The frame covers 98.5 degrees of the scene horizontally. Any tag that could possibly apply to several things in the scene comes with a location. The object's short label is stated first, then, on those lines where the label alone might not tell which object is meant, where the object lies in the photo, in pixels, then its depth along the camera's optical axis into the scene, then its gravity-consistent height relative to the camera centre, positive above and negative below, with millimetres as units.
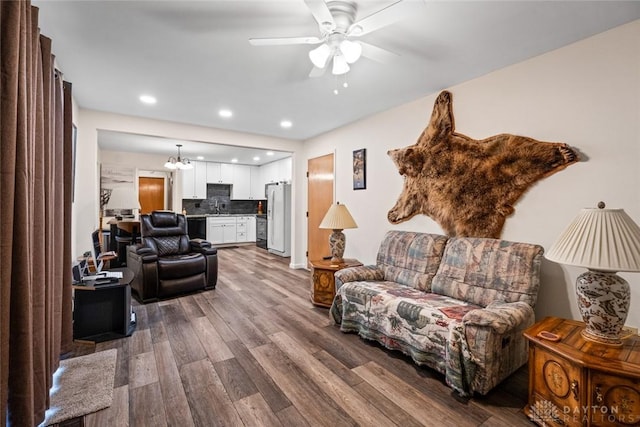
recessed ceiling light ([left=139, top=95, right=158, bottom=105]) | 3065 +1255
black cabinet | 2473 -951
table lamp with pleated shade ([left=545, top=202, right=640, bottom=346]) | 1364 -244
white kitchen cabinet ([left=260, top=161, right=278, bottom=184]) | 7430 +1067
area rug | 1623 -1182
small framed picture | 3871 +596
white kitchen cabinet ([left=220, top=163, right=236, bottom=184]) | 7781 +1066
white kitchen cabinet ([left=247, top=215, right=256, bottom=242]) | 8086 -528
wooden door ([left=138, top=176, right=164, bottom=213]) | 6910 +414
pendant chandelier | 5830 +976
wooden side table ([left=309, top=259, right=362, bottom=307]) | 3209 -842
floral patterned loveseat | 1732 -724
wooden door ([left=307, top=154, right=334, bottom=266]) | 4614 +176
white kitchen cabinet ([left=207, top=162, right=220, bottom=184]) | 7559 +1029
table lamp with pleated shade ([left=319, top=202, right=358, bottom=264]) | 3264 -172
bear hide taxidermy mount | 2297 +366
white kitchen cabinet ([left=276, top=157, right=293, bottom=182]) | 6805 +1040
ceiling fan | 1438 +1038
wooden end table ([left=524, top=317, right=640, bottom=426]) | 1266 -838
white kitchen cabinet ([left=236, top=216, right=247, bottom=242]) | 7895 -546
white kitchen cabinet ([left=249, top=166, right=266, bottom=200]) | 8305 +786
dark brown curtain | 1168 -37
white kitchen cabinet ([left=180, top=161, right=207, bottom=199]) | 7207 +757
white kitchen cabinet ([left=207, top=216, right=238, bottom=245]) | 7445 -545
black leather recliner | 3455 -669
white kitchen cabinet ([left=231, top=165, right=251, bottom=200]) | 8016 +810
